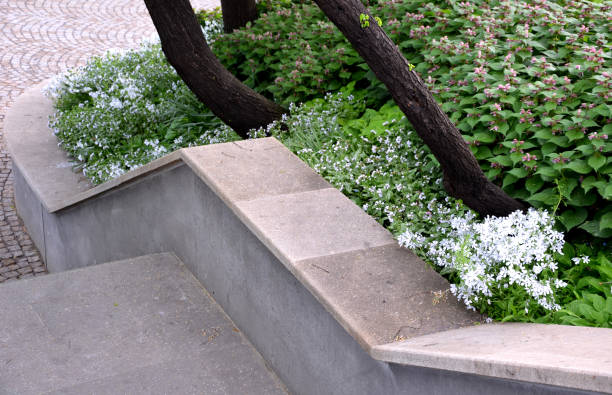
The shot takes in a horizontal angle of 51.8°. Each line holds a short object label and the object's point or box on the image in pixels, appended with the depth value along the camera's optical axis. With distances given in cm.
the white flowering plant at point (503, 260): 242
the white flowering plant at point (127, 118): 563
